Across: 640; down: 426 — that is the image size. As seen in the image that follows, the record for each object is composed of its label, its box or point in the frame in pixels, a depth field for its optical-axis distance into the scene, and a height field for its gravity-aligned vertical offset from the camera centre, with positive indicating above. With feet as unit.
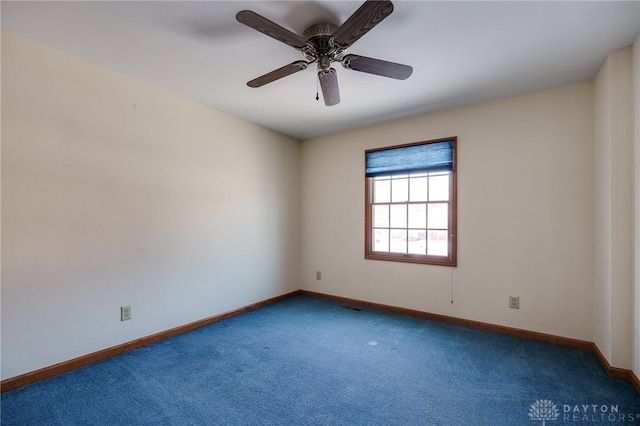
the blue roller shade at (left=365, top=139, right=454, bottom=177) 11.39 +2.30
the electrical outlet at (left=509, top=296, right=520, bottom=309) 9.95 -2.98
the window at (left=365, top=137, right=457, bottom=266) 11.43 +0.49
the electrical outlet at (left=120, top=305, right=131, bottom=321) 8.71 -3.04
